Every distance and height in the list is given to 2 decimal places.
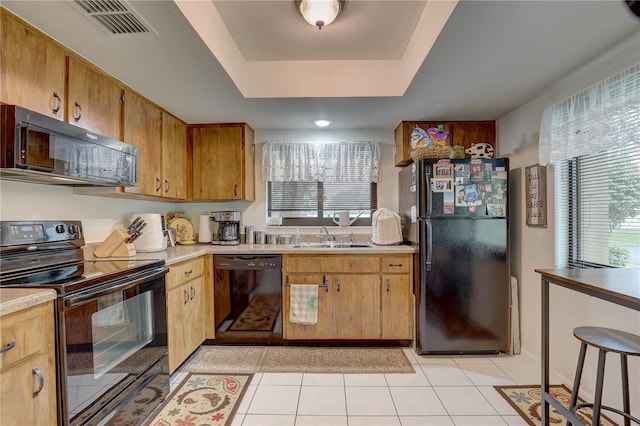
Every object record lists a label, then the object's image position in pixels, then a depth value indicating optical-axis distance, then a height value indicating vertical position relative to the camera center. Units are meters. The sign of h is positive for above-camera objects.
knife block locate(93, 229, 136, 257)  2.09 -0.24
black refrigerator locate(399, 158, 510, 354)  2.48 -0.38
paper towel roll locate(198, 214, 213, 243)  3.15 -0.17
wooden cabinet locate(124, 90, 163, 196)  2.16 +0.58
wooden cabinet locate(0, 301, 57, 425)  1.02 -0.56
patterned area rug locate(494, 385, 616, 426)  1.77 -1.22
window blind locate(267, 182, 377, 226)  3.35 +0.12
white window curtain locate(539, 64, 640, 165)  1.60 +0.54
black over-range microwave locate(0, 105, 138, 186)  1.28 +0.30
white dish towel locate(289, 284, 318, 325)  2.63 -0.81
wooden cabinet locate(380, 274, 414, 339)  2.64 -0.86
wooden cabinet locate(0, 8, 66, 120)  1.34 +0.70
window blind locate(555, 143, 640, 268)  1.69 +0.01
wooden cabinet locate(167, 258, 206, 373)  2.14 -0.76
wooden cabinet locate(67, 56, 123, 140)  1.69 +0.70
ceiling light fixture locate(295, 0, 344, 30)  1.62 +1.11
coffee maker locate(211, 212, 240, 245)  3.09 -0.16
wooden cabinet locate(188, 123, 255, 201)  3.01 +0.52
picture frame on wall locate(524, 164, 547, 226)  2.25 +0.12
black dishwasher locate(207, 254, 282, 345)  2.67 -0.72
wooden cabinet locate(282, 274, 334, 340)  2.65 -0.89
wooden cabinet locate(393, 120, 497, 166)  2.90 +0.77
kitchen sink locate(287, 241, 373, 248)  2.90 -0.33
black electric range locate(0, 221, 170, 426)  1.25 -0.51
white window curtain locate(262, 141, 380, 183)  3.24 +0.54
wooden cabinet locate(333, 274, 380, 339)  2.65 -0.82
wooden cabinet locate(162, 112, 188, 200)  2.62 +0.51
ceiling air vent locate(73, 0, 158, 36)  1.30 +0.91
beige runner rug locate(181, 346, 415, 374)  2.33 -1.22
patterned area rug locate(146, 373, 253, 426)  1.76 -1.22
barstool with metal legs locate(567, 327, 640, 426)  1.23 -0.57
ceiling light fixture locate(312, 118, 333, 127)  2.87 +0.88
